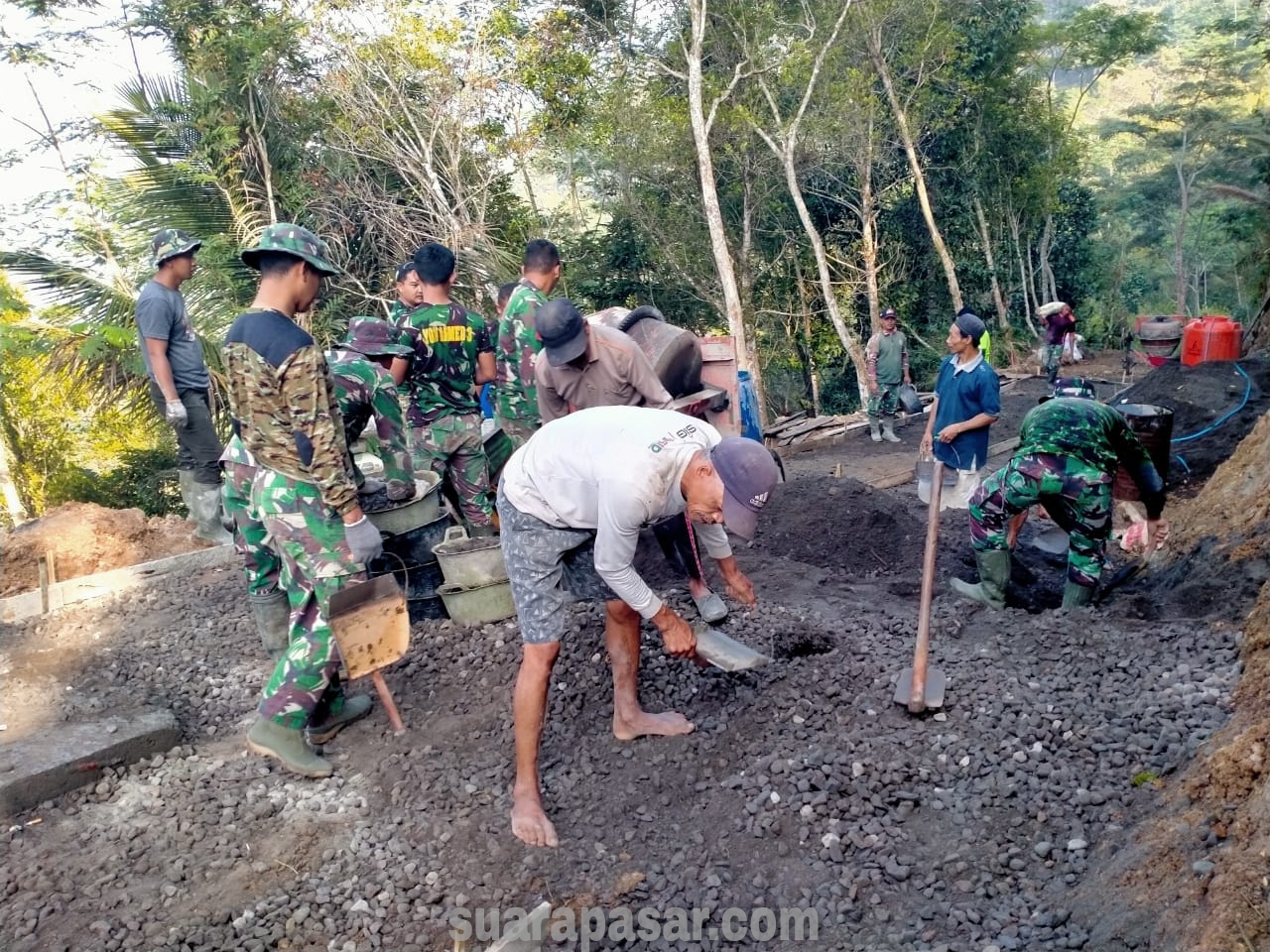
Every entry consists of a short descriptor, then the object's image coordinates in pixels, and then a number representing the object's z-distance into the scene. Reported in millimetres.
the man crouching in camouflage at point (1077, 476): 4160
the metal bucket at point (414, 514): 4430
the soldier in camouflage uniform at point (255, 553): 3480
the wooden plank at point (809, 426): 13469
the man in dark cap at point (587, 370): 4105
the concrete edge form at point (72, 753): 3303
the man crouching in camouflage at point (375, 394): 4402
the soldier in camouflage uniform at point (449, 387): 4883
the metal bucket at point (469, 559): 4207
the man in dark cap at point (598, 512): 2600
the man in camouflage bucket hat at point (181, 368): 5254
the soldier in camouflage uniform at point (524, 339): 4750
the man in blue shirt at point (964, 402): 5809
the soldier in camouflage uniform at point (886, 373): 11633
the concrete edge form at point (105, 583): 5500
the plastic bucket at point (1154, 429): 4734
